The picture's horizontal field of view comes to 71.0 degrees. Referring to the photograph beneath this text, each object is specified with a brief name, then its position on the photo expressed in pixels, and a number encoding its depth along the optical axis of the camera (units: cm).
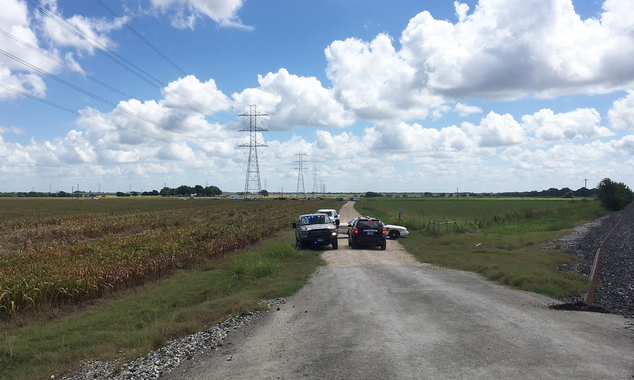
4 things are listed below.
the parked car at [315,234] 2406
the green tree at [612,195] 7519
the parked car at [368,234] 2466
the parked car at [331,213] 3564
